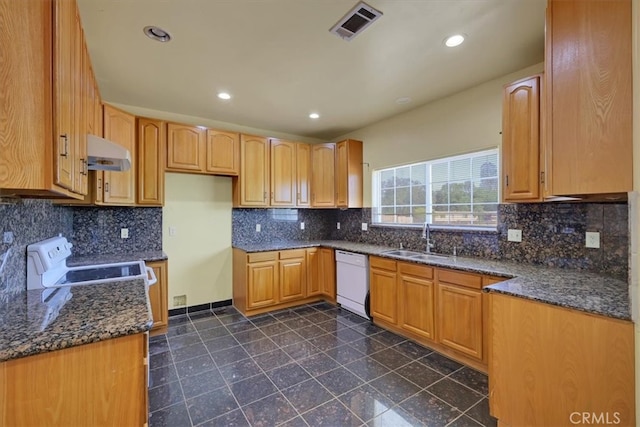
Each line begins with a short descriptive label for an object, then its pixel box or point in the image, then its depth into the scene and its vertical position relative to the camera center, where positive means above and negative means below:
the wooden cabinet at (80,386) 1.00 -0.67
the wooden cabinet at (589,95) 1.28 +0.58
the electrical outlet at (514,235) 2.50 -0.20
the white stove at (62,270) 1.74 -0.44
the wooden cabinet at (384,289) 3.01 -0.84
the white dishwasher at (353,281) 3.38 -0.85
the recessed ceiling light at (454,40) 2.02 +1.27
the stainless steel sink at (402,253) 3.19 -0.46
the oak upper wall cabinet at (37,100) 0.90 +0.41
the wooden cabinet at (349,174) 4.07 +0.59
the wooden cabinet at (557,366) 1.31 -0.80
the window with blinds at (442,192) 2.80 +0.25
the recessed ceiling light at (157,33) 1.91 +1.26
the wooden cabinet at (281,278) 3.55 -0.87
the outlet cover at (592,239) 2.06 -0.19
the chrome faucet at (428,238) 3.22 -0.28
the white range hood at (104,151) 1.66 +0.38
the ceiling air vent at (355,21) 1.73 +1.26
